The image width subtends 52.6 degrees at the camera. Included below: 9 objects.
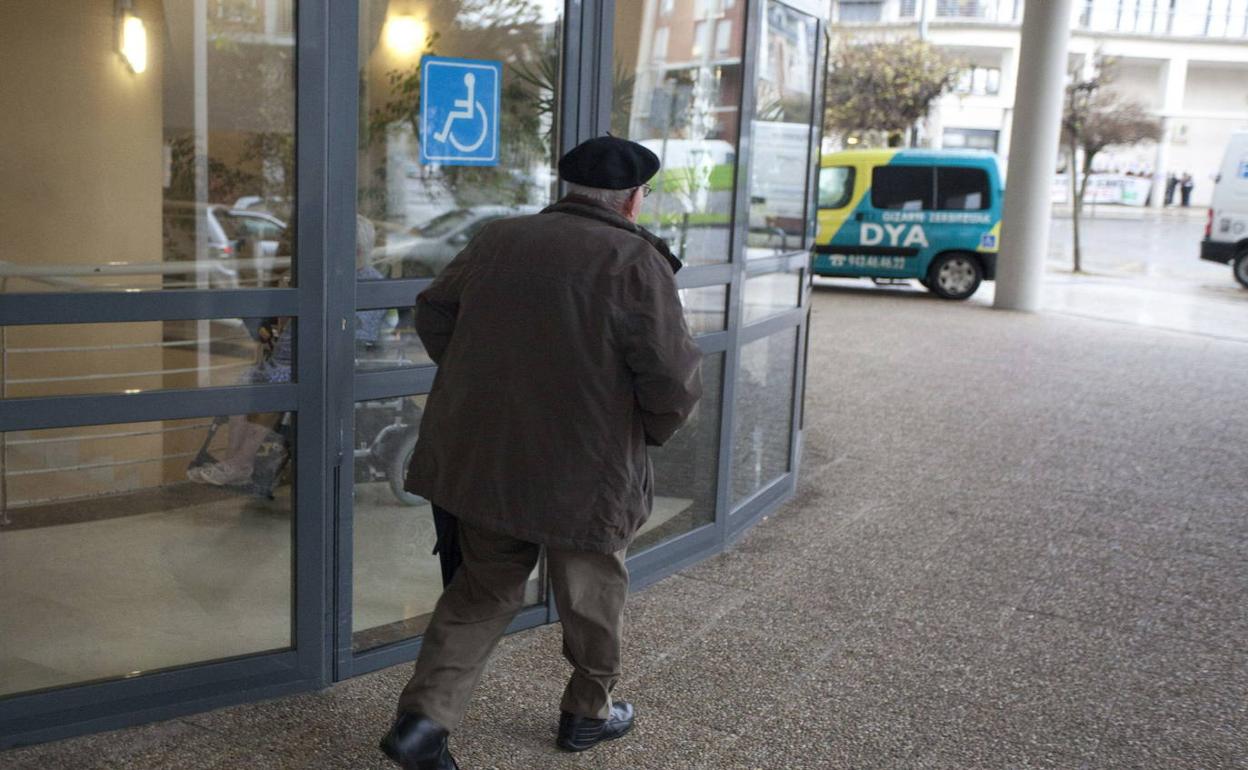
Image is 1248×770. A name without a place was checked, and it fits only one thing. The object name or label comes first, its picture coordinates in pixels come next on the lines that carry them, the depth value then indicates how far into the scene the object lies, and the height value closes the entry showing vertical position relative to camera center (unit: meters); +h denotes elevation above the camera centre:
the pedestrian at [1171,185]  46.22 +0.27
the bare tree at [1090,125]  22.25 +1.16
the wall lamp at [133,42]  3.46 +0.26
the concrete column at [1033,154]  15.27 +0.39
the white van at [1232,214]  19.56 -0.29
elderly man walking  2.97 -0.57
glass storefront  3.30 -0.44
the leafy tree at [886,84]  27.34 +2.02
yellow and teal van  17.20 -0.52
